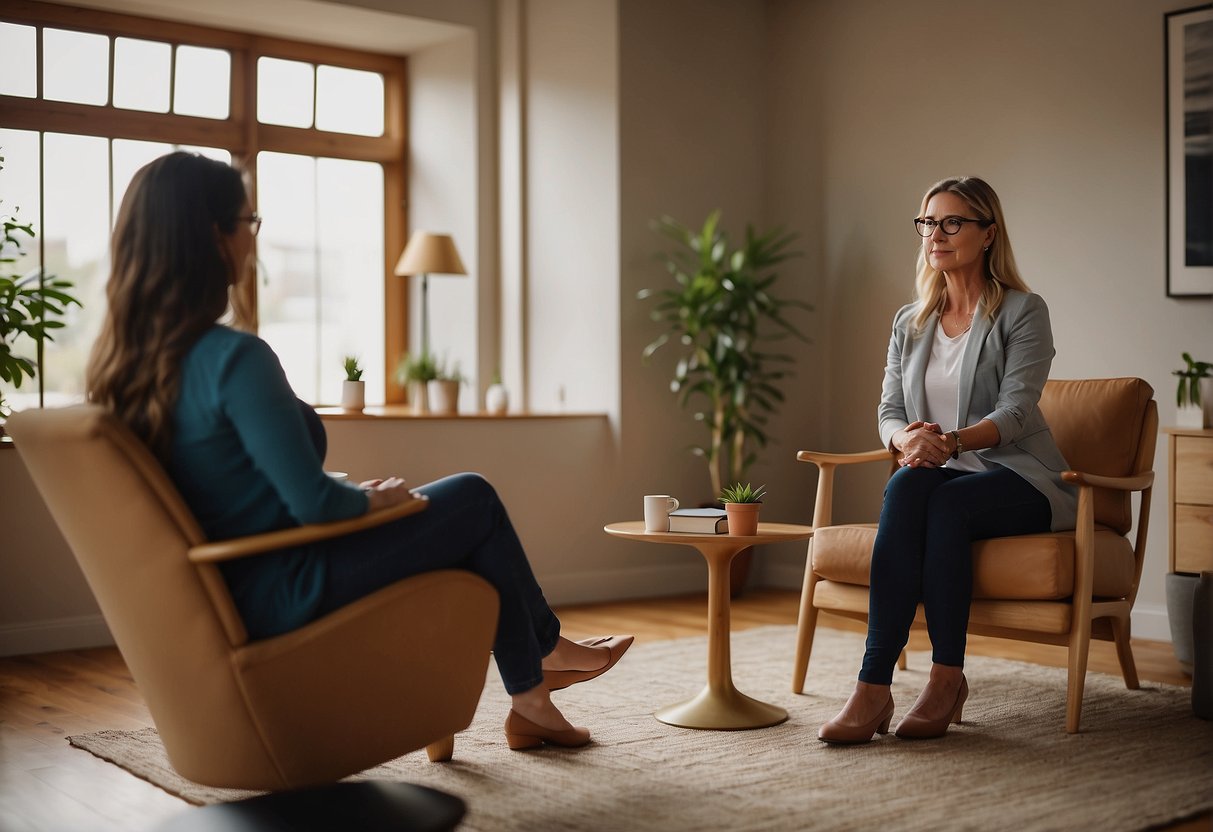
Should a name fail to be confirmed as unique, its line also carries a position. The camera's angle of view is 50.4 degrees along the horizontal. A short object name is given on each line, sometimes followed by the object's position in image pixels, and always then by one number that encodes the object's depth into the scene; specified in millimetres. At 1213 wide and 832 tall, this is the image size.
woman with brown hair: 2014
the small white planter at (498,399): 5297
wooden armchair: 2854
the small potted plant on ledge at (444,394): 5219
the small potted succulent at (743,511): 2873
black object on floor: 2152
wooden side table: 2922
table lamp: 5270
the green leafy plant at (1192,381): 4008
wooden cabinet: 3750
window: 4914
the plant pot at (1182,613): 3648
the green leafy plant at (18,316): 3602
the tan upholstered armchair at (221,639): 1977
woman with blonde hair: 2842
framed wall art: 4227
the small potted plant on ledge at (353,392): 4910
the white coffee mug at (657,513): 2938
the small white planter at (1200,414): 3965
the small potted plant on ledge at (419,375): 5254
